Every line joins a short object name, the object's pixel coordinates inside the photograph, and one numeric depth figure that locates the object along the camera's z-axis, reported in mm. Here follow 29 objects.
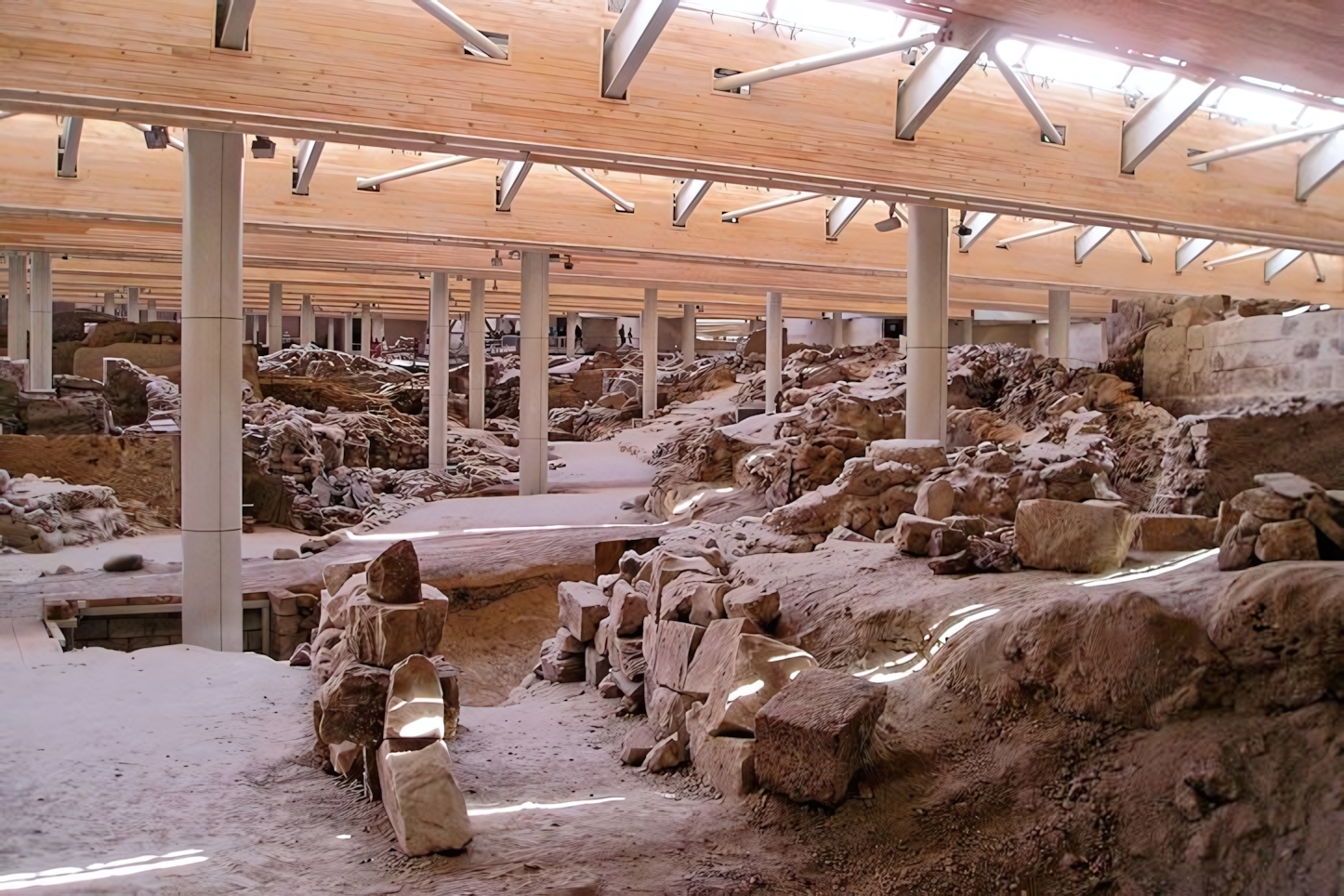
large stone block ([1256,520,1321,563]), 5258
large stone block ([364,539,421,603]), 6680
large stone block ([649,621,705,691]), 7023
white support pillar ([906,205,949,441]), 12859
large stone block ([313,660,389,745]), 6191
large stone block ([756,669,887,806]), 4766
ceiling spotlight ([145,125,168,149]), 9852
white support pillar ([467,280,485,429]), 23438
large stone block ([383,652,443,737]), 5527
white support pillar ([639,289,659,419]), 27562
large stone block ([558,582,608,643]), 9375
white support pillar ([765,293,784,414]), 24750
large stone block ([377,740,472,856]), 4727
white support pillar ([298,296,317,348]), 36475
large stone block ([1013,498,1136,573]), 6777
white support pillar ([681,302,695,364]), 34562
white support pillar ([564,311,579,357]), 44312
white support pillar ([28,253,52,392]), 20391
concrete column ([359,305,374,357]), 45438
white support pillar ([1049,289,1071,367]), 25250
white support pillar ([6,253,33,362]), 21844
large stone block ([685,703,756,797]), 5215
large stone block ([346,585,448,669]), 6438
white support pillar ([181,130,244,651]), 9797
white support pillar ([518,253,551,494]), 18219
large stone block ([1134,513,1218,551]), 7160
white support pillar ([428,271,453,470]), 21188
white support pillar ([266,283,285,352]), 28797
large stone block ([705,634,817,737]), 5680
